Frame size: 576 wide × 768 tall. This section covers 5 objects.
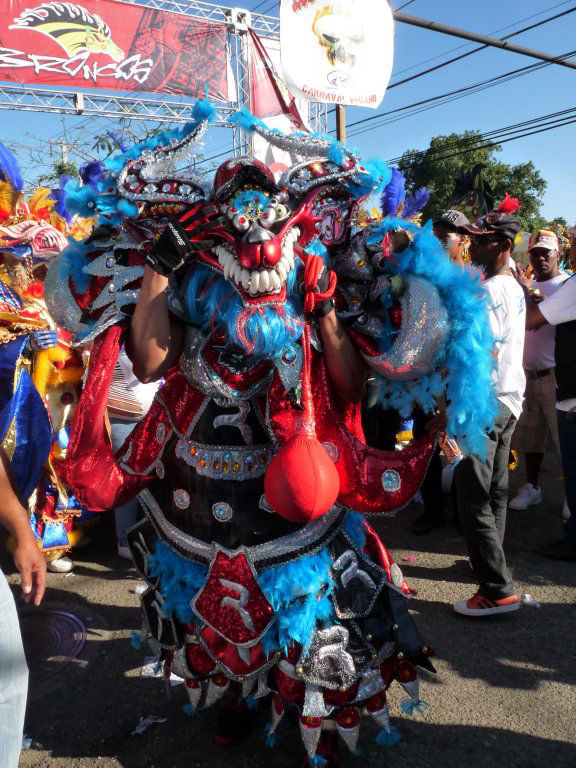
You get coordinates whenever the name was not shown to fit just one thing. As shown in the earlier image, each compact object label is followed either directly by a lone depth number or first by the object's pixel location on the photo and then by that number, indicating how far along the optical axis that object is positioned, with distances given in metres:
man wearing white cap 4.26
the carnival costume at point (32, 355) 2.97
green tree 20.41
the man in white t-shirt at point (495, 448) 2.88
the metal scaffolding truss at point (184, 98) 8.62
